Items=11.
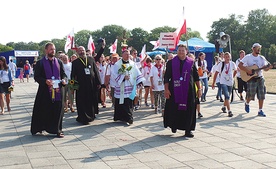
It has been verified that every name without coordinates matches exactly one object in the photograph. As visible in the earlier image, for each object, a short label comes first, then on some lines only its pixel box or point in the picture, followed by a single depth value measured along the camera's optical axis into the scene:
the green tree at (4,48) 99.62
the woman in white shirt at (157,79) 10.41
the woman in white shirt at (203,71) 13.11
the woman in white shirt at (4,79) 11.28
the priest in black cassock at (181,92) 7.24
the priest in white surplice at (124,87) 8.91
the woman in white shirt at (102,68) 12.79
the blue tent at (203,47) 28.68
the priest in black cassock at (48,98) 7.41
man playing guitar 9.91
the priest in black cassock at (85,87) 9.05
